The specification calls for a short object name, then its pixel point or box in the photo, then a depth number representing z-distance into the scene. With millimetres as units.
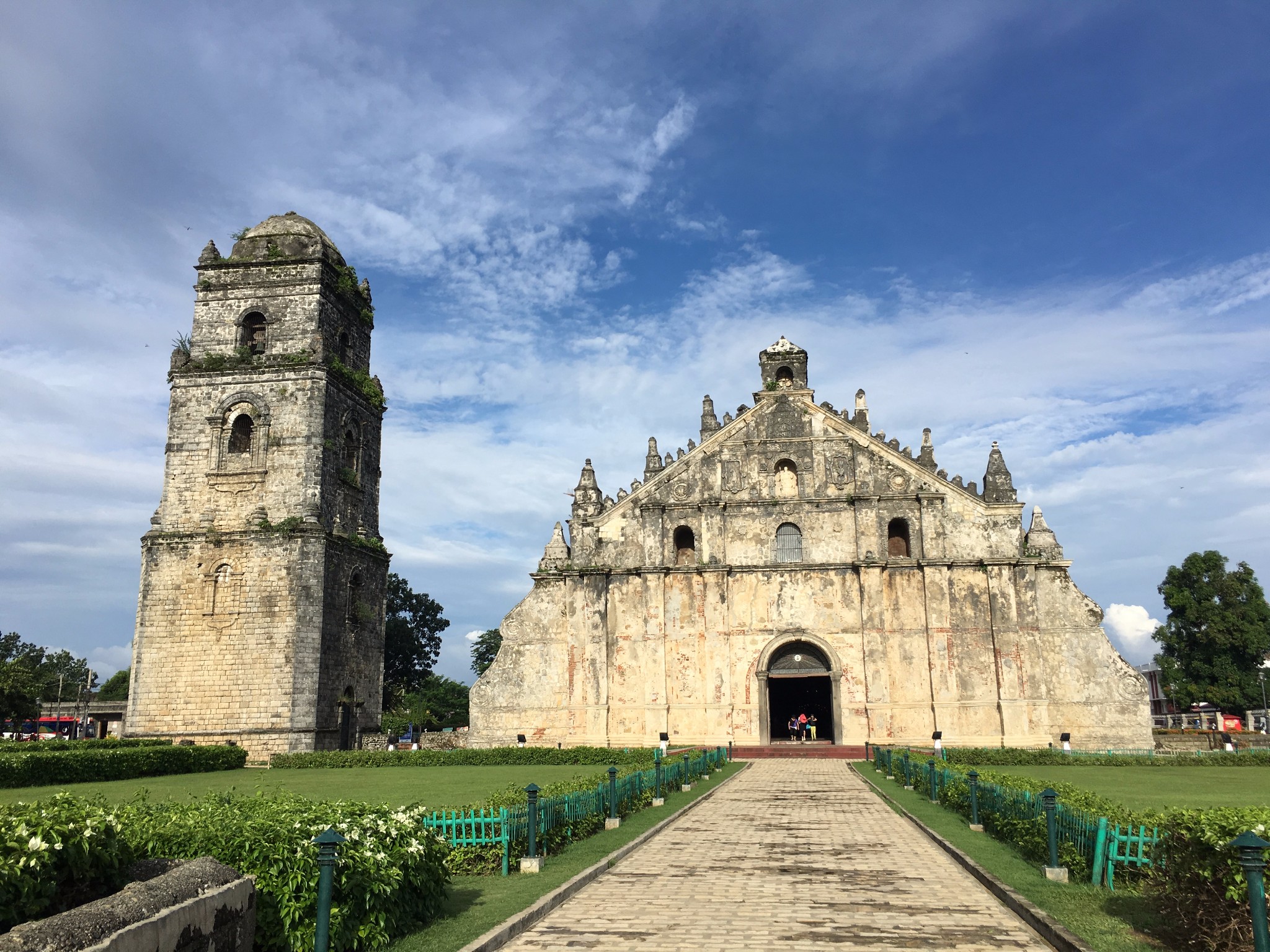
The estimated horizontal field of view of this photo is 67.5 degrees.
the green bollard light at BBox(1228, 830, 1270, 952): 6320
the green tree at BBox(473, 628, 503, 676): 76000
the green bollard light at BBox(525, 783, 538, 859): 11932
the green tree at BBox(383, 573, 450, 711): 65500
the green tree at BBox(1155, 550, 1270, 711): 56438
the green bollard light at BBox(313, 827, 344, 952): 7098
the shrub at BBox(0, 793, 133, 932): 5484
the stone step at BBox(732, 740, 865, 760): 32781
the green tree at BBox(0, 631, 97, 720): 44500
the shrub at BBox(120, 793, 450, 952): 7500
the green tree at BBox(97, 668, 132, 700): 84562
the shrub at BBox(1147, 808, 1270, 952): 7285
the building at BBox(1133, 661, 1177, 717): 95562
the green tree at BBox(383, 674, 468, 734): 54312
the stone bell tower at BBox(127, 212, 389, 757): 32688
